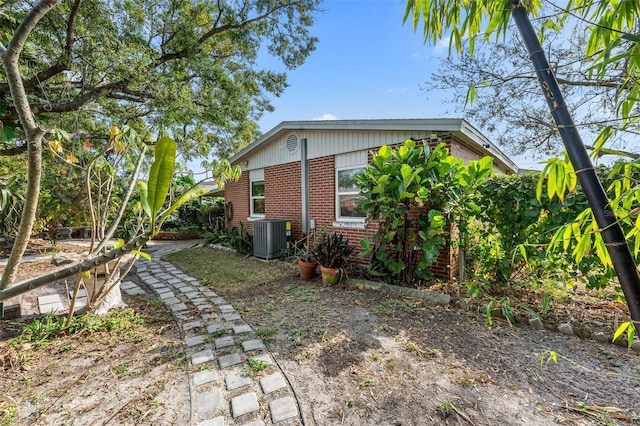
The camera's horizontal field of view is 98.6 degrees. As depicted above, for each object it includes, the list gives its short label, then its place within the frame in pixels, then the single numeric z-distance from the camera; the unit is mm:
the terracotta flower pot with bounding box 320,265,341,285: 5035
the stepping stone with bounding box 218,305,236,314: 3813
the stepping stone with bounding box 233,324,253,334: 3227
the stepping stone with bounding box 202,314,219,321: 3589
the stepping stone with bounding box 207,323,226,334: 3231
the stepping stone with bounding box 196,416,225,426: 1883
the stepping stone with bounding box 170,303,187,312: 3909
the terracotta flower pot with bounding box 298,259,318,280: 5501
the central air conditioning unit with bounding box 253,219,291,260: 7230
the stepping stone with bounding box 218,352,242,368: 2561
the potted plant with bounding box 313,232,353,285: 5062
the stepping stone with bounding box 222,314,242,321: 3576
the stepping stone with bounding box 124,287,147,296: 4602
